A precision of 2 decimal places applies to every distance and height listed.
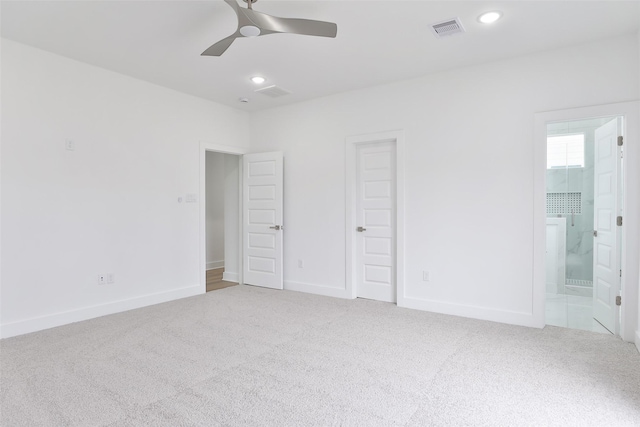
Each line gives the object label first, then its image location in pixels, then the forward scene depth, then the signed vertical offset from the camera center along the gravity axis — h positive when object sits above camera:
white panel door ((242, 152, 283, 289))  5.45 -0.17
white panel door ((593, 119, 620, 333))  3.44 -0.20
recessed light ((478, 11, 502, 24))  2.88 +1.53
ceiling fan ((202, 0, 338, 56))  2.38 +1.24
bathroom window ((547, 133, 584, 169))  5.32 +0.82
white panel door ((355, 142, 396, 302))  4.63 -0.18
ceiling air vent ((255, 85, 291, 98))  4.64 +1.53
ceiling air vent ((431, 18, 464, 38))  3.01 +1.53
